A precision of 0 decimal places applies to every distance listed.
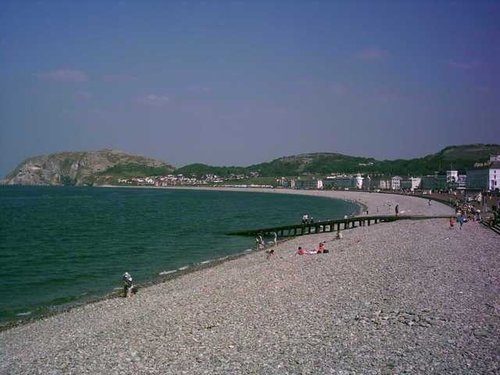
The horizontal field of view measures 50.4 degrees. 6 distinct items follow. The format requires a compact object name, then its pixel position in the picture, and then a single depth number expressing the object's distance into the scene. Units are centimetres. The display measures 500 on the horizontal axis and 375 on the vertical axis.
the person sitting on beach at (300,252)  2758
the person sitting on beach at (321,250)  2741
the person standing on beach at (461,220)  3655
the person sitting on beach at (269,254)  2836
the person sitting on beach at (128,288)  2011
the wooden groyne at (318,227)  4488
